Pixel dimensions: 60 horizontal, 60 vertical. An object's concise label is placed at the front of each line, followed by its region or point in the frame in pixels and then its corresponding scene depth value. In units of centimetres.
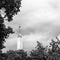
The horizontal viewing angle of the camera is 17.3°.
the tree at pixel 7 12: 1461
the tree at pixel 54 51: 4344
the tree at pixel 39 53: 4512
